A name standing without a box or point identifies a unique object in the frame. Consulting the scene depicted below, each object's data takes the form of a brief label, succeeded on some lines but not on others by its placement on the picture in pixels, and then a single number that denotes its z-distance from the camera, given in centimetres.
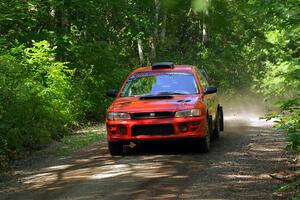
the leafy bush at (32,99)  2318
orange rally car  1998
